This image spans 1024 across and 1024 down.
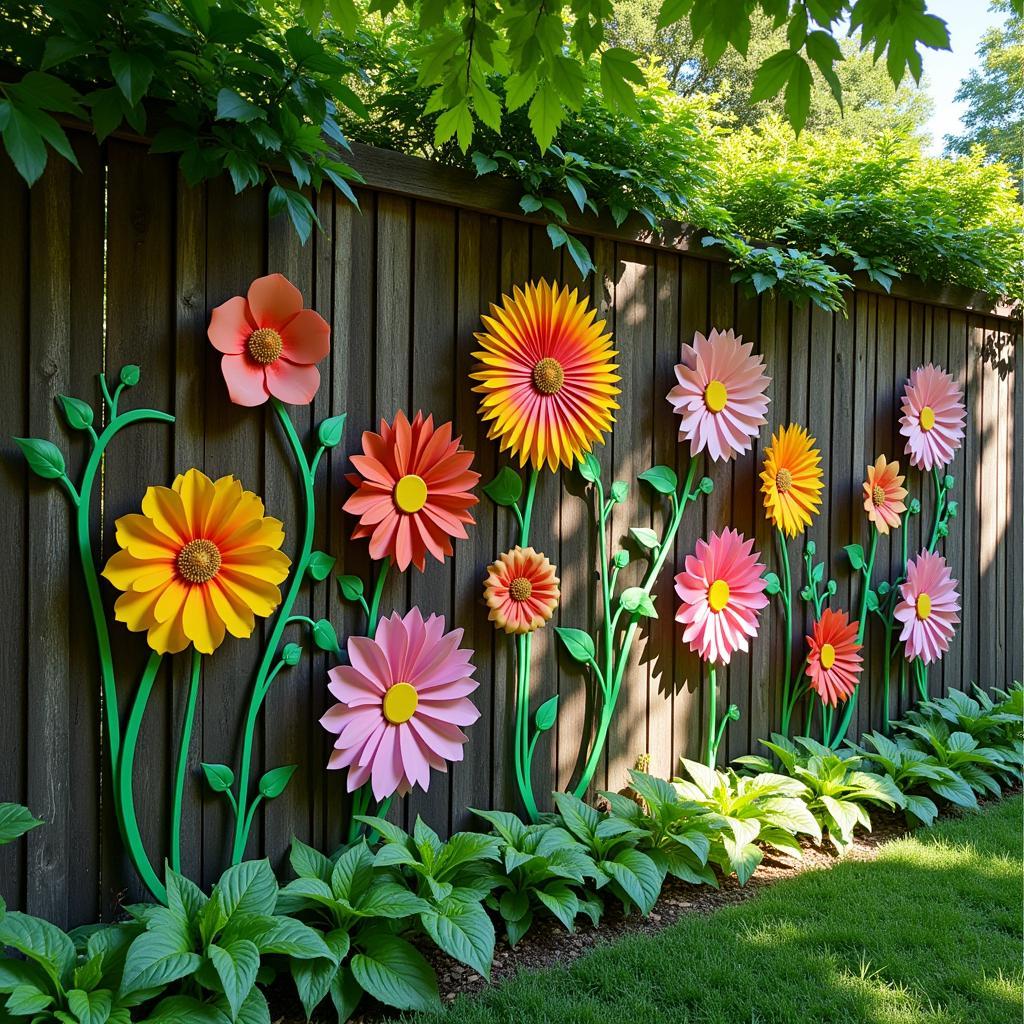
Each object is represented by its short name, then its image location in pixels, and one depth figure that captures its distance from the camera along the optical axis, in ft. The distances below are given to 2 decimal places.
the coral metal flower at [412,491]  8.35
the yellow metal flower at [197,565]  7.00
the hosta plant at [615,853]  8.55
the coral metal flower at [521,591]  9.28
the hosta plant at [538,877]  8.11
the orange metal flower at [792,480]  11.95
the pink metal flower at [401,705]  8.21
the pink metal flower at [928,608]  13.96
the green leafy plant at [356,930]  6.86
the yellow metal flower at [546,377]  9.25
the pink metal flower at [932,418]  14.08
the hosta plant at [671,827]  9.34
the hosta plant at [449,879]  7.11
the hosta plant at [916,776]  11.67
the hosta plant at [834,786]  10.83
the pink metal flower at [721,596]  10.96
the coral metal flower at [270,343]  7.53
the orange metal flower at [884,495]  13.43
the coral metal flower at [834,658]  12.47
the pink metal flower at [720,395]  10.94
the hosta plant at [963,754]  12.91
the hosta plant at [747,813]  9.56
